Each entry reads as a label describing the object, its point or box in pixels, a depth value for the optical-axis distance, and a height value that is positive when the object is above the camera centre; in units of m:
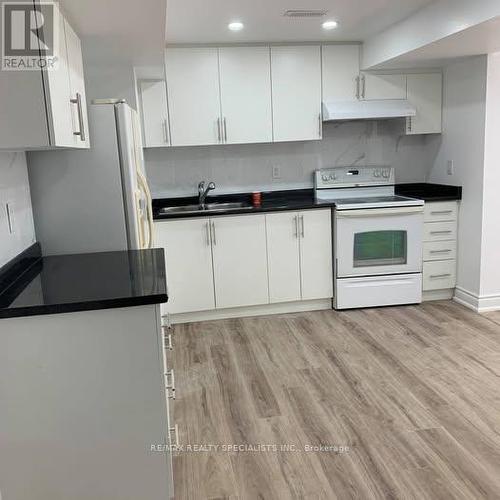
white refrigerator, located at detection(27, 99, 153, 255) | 2.52 -0.13
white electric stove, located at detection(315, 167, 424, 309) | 4.00 -0.79
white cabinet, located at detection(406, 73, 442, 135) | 4.27 +0.44
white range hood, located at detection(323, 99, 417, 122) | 4.10 +0.38
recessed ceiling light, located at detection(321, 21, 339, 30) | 3.49 +0.94
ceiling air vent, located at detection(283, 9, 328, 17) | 3.18 +0.93
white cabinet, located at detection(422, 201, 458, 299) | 4.16 -0.79
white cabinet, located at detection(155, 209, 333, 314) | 3.91 -0.80
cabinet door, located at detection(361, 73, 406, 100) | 4.21 +0.58
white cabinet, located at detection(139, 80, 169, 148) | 3.93 +0.40
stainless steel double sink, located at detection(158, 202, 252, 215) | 3.94 -0.40
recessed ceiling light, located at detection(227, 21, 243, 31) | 3.39 +0.93
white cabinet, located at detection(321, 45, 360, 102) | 4.14 +0.71
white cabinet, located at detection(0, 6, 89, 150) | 1.54 +0.18
